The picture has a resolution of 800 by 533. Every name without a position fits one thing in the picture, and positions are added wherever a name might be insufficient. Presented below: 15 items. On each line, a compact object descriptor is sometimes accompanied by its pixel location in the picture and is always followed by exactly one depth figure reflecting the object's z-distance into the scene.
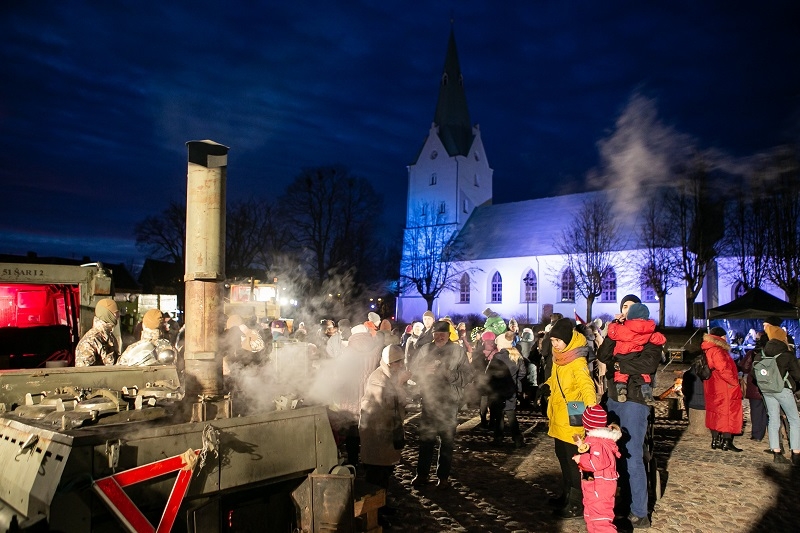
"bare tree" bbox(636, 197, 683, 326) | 33.47
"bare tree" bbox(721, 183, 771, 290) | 27.77
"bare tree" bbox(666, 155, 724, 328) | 28.98
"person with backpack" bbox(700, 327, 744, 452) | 7.91
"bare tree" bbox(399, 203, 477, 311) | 46.06
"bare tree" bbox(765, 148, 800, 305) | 25.83
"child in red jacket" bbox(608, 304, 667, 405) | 5.31
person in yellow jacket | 5.05
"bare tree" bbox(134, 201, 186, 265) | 42.61
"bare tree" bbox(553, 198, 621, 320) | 37.50
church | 39.10
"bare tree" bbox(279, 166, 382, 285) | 42.81
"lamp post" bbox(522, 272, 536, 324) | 43.69
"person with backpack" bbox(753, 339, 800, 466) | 7.39
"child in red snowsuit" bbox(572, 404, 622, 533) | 4.32
